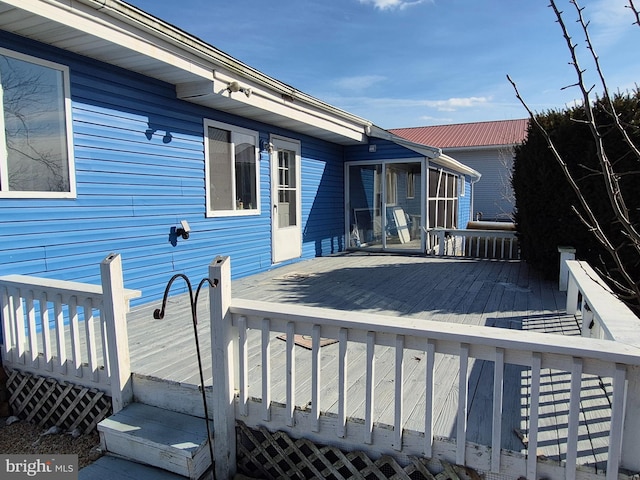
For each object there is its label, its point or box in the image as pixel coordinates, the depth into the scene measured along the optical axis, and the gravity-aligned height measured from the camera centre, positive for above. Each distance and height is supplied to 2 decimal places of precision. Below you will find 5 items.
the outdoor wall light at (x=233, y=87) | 4.60 +1.42
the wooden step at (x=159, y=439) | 1.96 -1.15
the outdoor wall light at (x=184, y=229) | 4.66 -0.22
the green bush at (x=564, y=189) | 4.52 +0.18
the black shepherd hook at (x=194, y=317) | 1.86 -0.52
